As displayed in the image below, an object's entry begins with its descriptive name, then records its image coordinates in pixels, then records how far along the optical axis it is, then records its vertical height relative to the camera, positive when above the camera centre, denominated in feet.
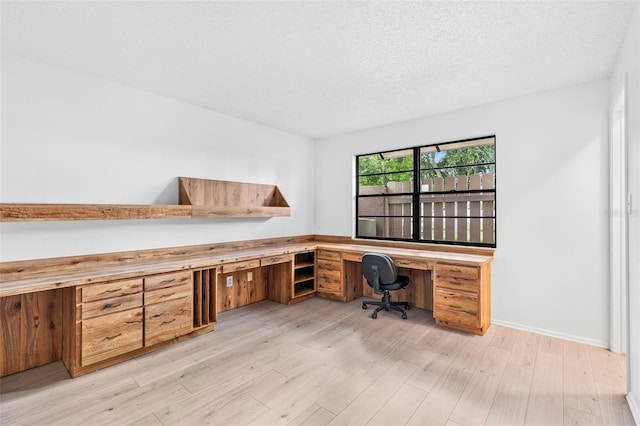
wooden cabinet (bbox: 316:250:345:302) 14.69 -2.93
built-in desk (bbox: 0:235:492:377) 8.30 -2.71
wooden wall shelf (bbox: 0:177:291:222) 8.19 +0.19
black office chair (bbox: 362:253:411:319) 12.19 -2.43
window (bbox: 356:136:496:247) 12.96 +0.76
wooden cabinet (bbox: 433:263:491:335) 10.80 -2.95
